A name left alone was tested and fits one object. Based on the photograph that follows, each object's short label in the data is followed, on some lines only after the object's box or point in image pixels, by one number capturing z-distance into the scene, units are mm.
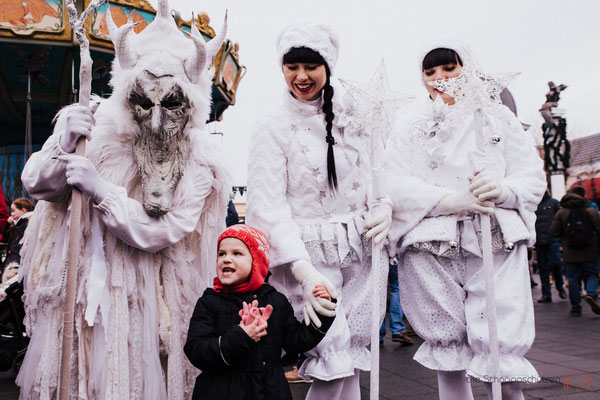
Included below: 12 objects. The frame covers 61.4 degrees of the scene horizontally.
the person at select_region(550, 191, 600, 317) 6715
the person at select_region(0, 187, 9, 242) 4730
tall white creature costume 1962
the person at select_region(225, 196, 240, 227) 5101
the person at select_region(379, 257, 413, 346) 5148
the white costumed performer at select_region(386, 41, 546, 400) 2072
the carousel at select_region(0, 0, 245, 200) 7957
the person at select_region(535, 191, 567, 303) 7495
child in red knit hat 1814
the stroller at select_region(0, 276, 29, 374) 4109
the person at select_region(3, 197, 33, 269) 4504
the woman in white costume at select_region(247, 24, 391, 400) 2035
